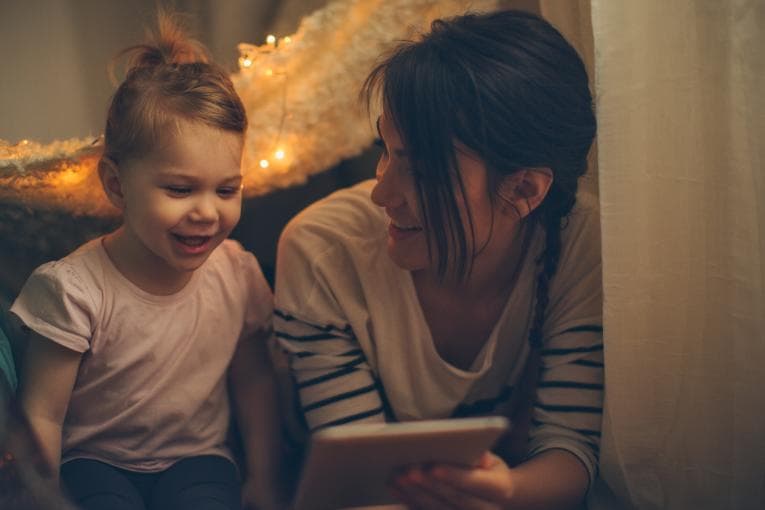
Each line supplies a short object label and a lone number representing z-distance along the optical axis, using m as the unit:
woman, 1.00
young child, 1.07
